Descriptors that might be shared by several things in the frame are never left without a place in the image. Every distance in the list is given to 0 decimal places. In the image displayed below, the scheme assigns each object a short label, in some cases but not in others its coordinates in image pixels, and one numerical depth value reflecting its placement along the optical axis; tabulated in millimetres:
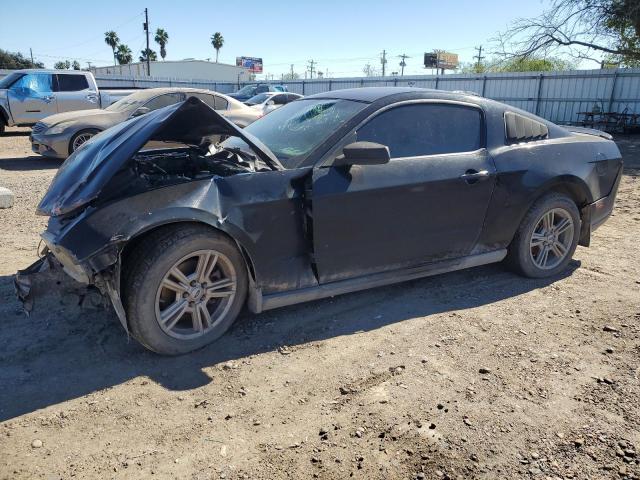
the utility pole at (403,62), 76644
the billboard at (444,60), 59081
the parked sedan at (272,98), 18250
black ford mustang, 3115
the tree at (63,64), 77812
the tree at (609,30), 19781
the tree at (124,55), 79938
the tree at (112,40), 81500
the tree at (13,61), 61731
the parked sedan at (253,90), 24450
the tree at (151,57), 74738
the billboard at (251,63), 90625
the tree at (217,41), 89875
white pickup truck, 14422
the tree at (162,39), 81812
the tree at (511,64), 22344
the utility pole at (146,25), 50403
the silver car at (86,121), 9945
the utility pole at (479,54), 71550
